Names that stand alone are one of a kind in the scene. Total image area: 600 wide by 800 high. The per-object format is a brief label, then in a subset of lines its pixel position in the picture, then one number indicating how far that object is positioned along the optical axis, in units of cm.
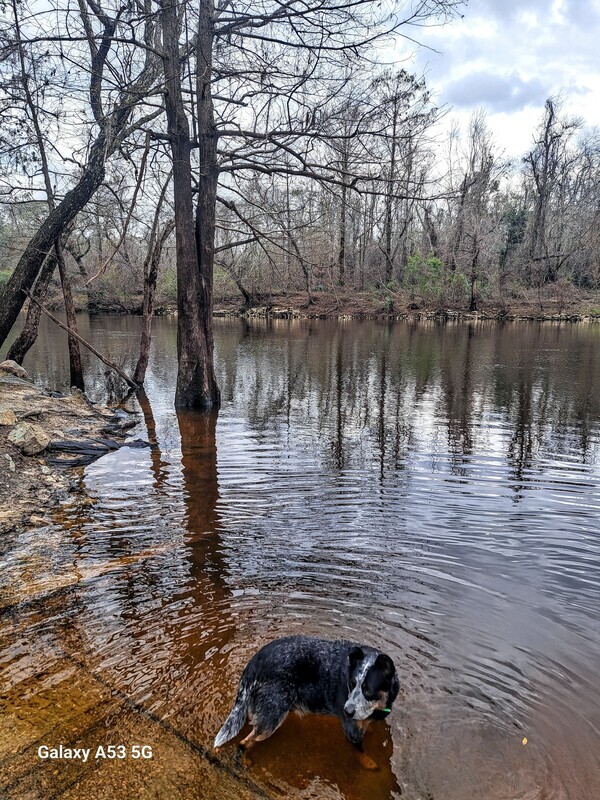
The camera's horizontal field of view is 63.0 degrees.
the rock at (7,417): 784
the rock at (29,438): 751
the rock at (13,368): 1258
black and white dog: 249
